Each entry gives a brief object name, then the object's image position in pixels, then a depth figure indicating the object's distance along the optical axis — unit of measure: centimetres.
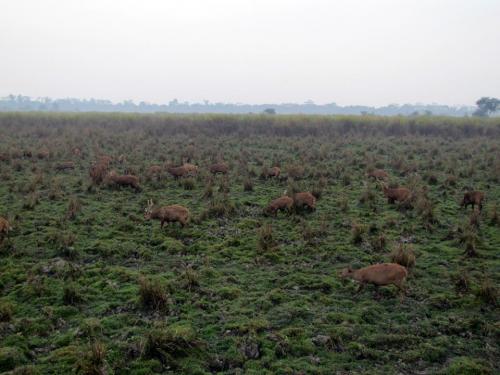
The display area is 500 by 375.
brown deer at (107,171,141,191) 1568
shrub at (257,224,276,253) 1007
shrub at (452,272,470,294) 799
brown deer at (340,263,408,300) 774
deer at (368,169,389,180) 1756
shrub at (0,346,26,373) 589
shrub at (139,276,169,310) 740
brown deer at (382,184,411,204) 1352
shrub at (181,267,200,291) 816
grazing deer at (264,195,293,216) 1271
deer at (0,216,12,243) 1024
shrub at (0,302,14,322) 696
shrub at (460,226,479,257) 969
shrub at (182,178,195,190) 1612
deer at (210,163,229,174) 1864
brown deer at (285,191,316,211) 1302
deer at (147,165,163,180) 1752
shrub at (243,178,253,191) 1591
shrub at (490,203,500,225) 1191
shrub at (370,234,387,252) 1005
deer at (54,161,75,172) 1928
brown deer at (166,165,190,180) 1747
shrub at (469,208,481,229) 1161
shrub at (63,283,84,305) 764
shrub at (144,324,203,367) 602
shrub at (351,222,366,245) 1059
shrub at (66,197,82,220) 1220
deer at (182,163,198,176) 1781
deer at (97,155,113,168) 1900
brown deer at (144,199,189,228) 1143
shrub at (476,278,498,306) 748
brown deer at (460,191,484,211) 1306
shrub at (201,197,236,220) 1257
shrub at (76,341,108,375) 555
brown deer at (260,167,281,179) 1795
